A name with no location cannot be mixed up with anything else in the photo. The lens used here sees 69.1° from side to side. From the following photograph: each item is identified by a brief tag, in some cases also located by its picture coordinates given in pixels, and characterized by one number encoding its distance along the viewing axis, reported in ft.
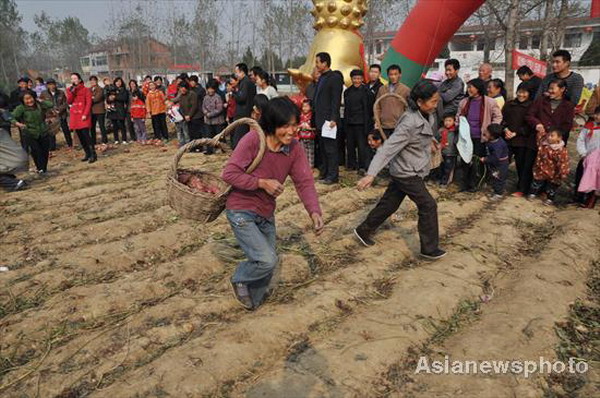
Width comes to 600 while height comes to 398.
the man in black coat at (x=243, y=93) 25.25
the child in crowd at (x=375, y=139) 20.70
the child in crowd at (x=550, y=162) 18.48
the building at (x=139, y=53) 103.40
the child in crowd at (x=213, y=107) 28.73
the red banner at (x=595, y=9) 28.34
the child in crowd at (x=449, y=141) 20.89
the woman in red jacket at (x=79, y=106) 27.02
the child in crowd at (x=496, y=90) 21.36
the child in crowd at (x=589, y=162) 18.06
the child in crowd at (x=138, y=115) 34.94
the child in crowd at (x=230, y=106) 30.01
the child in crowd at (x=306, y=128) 23.45
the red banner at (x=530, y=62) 45.20
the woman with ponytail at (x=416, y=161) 12.55
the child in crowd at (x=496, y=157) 19.75
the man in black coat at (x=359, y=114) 21.95
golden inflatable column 28.50
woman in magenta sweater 9.52
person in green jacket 24.73
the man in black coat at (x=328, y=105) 20.65
